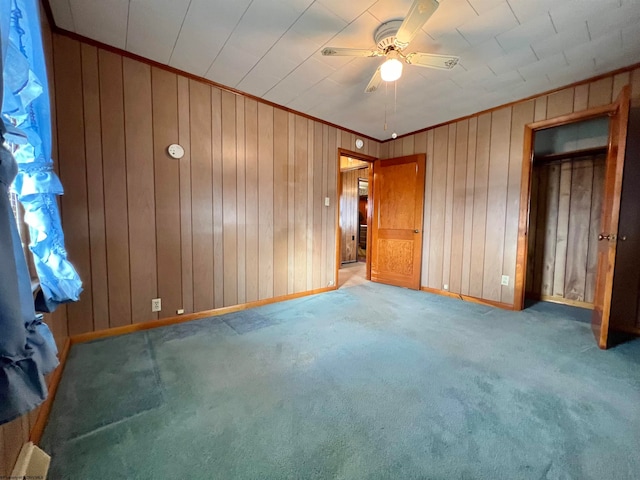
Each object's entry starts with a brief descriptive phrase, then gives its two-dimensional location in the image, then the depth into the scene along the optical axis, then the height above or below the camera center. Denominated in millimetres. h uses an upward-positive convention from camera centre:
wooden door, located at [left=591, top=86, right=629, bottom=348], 2039 +58
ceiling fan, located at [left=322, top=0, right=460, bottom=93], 1738 +1182
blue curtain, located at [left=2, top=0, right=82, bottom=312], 922 +188
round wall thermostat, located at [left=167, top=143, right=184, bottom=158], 2494 +671
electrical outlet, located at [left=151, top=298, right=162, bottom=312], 2486 -827
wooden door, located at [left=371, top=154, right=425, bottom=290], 4004 +20
